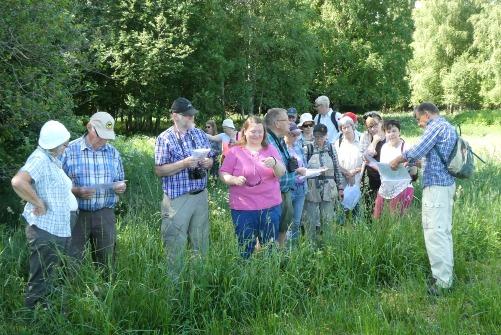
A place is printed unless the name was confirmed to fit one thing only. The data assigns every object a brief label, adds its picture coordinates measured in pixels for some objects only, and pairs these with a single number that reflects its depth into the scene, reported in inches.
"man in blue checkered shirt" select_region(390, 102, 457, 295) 184.7
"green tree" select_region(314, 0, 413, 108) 1459.2
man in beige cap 169.6
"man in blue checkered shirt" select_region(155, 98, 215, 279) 185.5
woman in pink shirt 190.7
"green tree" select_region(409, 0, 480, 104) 1711.4
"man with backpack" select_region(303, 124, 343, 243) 244.7
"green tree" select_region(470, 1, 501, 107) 1402.6
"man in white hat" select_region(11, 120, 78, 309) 151.9
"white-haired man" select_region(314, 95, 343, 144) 323.3
